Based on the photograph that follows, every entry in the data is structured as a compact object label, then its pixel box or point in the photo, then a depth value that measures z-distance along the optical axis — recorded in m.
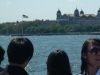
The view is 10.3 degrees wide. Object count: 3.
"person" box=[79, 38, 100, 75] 3.99
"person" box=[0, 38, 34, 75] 3.64
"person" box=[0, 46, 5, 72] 4.85
